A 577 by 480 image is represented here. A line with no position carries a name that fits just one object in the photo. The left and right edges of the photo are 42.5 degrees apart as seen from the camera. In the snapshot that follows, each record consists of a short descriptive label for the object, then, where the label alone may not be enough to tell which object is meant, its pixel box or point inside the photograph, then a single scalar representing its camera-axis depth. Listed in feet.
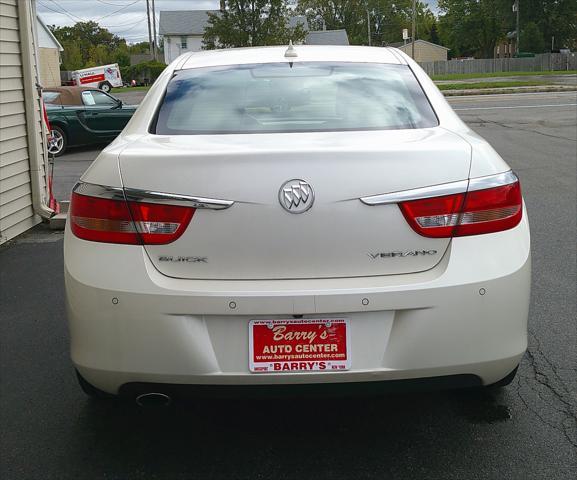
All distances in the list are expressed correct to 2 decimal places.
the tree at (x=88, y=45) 226.97
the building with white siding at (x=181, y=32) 294.05
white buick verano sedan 8.39
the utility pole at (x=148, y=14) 205.36
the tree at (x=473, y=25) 304.50
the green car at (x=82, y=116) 49.65
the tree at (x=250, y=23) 187.62
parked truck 142.72
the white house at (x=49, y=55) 148.87
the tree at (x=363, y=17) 355.77
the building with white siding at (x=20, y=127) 23.89
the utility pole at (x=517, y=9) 239.91
